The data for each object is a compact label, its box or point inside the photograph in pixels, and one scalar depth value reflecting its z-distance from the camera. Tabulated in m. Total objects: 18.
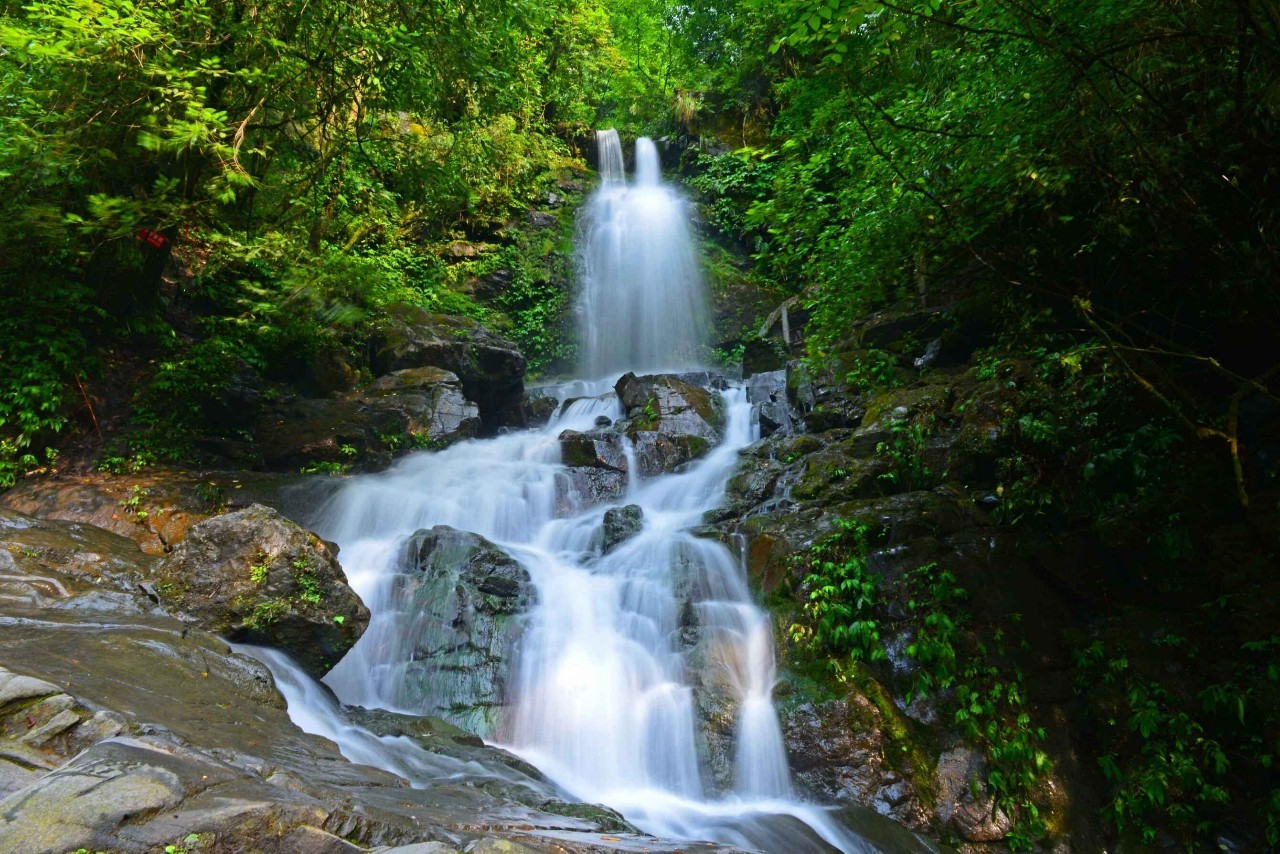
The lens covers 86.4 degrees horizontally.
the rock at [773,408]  11.28
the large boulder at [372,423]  9.89
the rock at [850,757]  5.05
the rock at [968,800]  4.83
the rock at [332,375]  11.55
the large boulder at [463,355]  12.60
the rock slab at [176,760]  2.27
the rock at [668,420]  10.95
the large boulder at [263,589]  5.49
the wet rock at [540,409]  13.82
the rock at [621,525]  8.52
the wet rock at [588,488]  10.18
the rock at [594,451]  10.78
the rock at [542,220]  18.84
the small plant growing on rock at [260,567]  5.66
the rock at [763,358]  14.90
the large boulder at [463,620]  6.24
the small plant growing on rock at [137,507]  7.15
